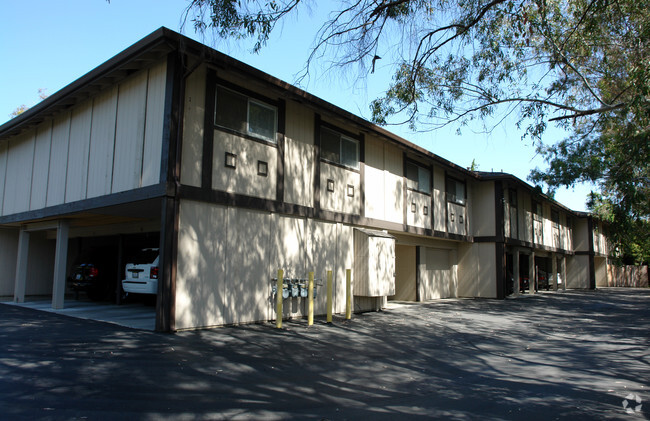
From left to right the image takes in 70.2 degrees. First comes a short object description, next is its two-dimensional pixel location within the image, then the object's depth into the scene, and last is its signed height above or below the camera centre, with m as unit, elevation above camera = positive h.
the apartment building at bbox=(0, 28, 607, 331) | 9.29 +1.95
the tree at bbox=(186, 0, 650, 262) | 9.01 +4.52
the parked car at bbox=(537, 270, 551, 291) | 29.64 -0.60
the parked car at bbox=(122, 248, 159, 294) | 11.36 -0.25
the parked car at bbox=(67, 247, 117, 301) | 14.98 -0.41
